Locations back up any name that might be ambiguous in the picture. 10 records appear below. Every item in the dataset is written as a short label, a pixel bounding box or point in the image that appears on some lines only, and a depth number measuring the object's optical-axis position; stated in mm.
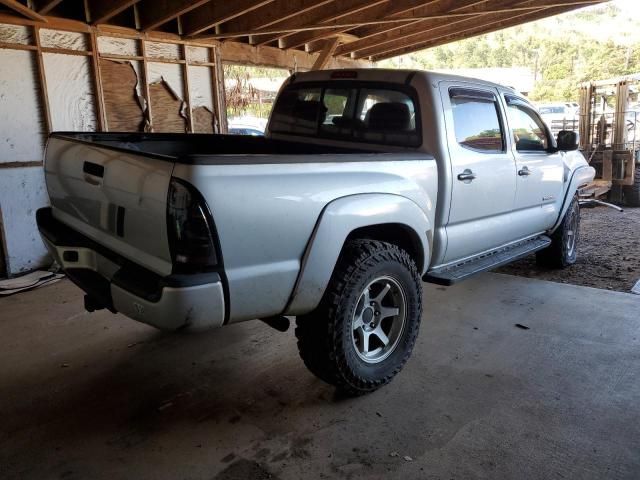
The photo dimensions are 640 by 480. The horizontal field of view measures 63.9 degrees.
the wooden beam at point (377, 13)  7098
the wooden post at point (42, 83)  5710
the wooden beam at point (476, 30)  8273
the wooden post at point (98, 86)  6246
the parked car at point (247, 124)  13766
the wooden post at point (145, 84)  6770
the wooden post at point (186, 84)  7336
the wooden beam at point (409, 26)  7387
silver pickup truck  2213
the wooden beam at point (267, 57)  8148
